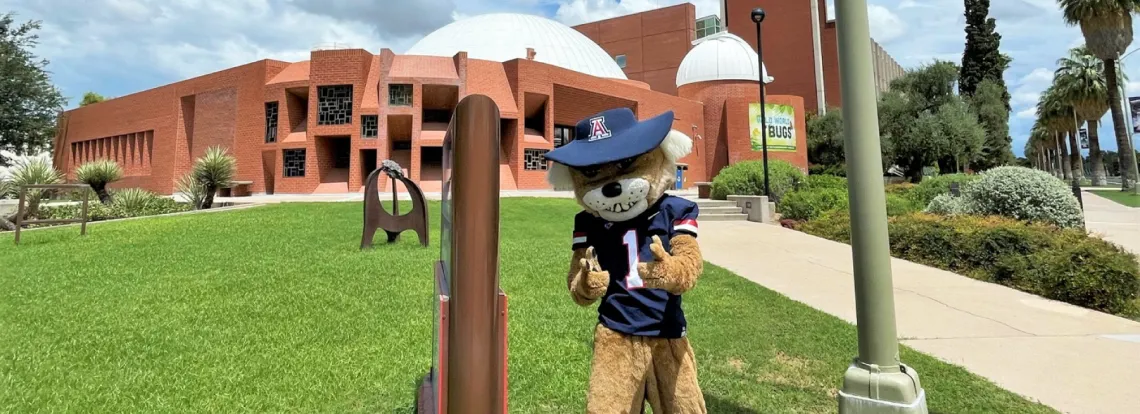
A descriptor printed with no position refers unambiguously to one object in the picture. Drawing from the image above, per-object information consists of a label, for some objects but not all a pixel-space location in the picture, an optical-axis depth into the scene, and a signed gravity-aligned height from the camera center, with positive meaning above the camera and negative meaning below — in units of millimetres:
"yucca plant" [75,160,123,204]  21312 +2851
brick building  28703 +8122
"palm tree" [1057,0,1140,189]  25500 +9756
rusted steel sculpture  9250 +375
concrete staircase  16328 +477
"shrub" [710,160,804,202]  19219 +1772
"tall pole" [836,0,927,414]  2425 -128
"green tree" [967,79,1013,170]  39781 +8160
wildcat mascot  2201 -159
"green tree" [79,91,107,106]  64000 +18116
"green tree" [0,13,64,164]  38250 +11435
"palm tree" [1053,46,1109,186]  38938 +10235
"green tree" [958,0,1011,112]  42656 +14221
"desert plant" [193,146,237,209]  20328 +2704
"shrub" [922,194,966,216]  11531 +359
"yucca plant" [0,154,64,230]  19547 +2756
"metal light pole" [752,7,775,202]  16744 +3939
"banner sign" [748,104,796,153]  38531 +7526
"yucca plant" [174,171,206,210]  20141 +1878
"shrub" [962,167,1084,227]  9789 +429
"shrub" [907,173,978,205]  18406 +1168
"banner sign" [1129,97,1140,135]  20891 +4414
